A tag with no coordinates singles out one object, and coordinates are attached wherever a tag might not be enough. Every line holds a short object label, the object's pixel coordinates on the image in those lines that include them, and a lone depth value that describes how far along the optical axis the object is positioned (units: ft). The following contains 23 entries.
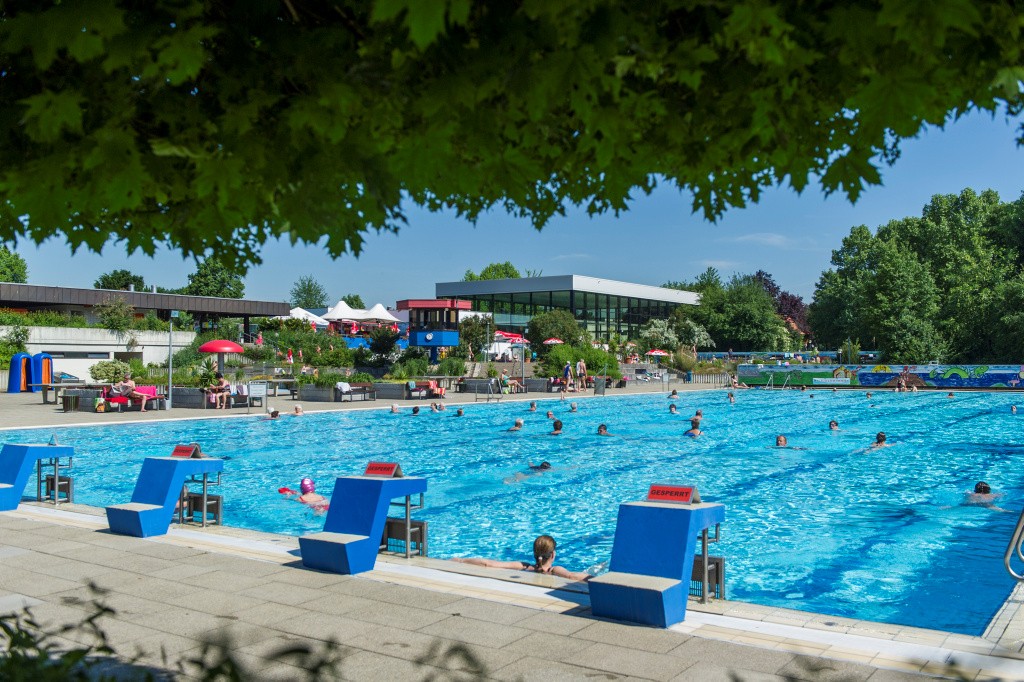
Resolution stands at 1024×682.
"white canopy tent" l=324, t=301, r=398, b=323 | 152.56
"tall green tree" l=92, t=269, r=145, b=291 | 349.00
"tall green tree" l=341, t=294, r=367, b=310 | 415.64
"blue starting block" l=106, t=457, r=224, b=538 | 29.07
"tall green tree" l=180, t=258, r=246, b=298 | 342.64
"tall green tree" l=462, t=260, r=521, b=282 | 399.03
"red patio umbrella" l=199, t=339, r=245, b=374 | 103.02
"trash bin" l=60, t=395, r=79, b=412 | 85.10
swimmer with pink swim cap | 44.47
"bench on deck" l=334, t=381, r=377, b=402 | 104.73
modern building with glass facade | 228.22
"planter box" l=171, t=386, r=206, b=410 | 92.63
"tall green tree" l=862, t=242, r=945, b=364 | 163.73
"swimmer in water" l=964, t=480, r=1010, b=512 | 43.93
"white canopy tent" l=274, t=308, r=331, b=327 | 171.58
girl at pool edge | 27.37
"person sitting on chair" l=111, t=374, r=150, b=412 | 87.25
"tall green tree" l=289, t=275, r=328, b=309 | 433.48
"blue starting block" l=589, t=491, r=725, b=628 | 18.62
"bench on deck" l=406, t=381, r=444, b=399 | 111.96
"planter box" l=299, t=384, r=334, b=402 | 106.01
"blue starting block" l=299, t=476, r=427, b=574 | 23.67
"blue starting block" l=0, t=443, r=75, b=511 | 34.78
